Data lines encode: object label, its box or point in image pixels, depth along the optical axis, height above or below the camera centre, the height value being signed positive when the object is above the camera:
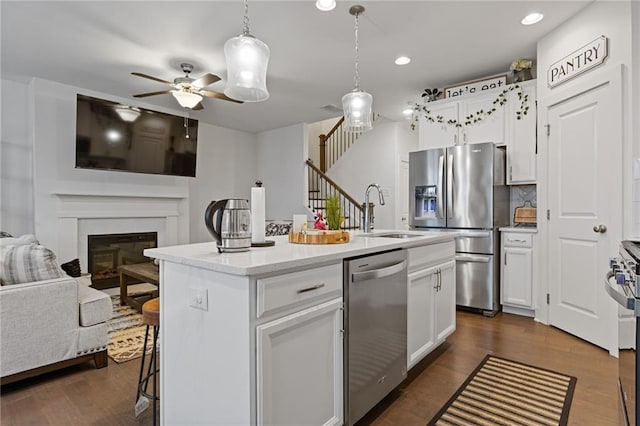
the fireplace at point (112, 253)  4.71 -0.58
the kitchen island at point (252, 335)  1.22 -0.49
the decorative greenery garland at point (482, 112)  3.60 +1.18
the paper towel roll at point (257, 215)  1.75 -0.01
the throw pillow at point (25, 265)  2.21 -0.34
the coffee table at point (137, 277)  3.52 -0.69
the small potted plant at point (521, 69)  3.60 +1.54
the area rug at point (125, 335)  2.69 -1.11
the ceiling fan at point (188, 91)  3.51 +1.32
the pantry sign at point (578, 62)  2.70 +1.29
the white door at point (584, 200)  2.62 +0.10
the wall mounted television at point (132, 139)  4.13 +1.00
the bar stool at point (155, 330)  1.74 -0.62
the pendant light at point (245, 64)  1.96 +0.87
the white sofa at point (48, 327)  2.11 -0.76
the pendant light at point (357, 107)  2.72 +0.85
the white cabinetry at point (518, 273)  3.46 -0.63
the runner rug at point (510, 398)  1.82 -1.10
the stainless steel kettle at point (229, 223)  1.52 -0.05
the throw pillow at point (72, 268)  3.67 -0.61
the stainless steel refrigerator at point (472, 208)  3.59 +0.05
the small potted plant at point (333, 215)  2.09 -0.02
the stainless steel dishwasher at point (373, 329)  1.62 -0.61
